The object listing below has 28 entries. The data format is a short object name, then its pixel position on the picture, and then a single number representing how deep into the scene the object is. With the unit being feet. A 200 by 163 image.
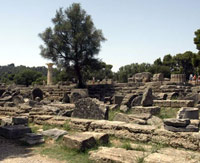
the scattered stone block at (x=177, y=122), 16.48
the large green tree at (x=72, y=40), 70.33
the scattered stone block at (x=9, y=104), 41.56
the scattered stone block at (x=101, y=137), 17.31
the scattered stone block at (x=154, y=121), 22.66
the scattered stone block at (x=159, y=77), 57.73
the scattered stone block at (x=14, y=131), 21.44
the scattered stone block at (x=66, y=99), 47.89
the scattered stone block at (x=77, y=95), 44.03
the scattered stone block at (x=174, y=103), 33.04
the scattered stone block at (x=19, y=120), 25.45
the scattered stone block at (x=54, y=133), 20.76
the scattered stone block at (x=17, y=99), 46.41
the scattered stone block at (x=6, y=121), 26.03
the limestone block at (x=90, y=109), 25.35
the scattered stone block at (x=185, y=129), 16.31
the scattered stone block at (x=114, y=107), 34.48
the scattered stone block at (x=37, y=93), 55.14
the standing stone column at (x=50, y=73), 100.06
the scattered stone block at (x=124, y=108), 31.96
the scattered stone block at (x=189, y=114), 24.69
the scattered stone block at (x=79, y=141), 16.15
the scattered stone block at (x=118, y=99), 39.34
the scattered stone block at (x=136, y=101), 34.78
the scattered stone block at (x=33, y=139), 19.48
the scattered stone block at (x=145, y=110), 29.48
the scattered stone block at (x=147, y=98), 32.09
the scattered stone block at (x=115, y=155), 13.17
